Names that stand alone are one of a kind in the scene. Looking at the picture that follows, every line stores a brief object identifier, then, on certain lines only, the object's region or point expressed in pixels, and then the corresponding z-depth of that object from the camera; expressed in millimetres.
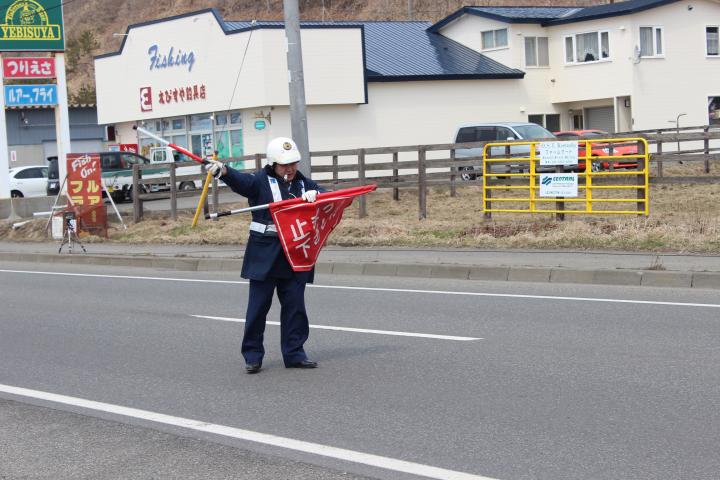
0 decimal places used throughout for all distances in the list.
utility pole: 18797
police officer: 8453
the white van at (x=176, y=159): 31472
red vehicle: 28041
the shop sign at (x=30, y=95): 29328
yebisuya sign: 28578
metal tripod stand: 21781
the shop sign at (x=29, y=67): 28844
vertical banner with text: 23844
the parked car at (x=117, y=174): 33344
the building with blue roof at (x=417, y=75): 38125
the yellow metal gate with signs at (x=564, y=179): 18031
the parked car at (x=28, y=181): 38750
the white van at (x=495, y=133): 31281
